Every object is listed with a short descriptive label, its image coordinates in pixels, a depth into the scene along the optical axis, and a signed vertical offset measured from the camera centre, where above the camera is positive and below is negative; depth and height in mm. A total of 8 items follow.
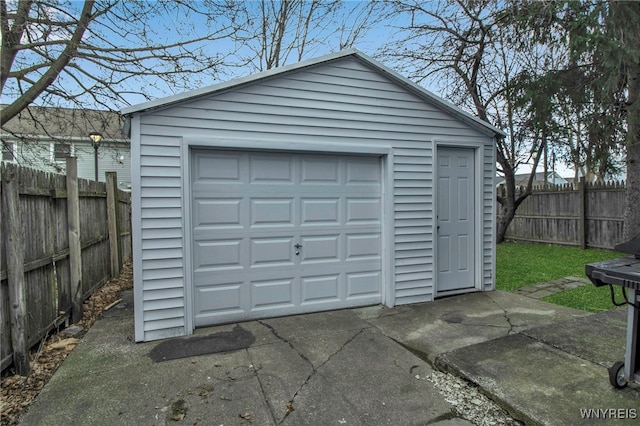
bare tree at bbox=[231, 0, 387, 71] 9789 +5073
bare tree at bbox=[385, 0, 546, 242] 9742 +4131
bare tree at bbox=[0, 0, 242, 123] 6102 +2852
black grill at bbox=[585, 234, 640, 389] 2498 -690
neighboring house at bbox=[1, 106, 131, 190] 7488 +1850
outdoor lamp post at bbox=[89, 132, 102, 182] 8969 +1694
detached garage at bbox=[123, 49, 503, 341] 3939 +91
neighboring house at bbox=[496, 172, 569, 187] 33344 +2738
